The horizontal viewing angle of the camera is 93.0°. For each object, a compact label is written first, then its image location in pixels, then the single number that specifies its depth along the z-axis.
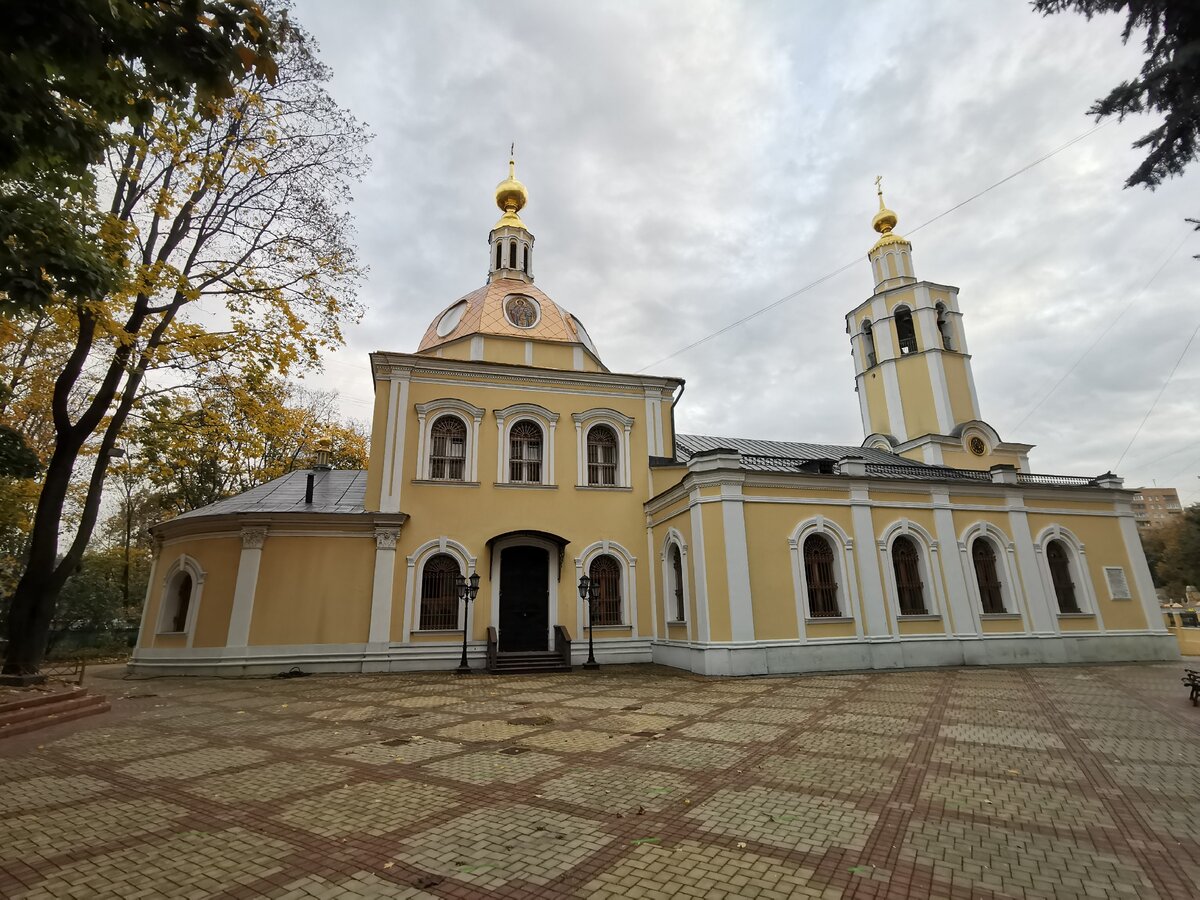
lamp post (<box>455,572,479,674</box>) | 14.48
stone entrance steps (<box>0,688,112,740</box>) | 8.37
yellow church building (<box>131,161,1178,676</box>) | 14.53
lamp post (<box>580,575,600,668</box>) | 15.25
